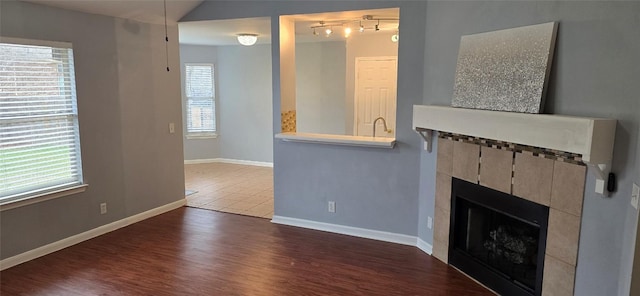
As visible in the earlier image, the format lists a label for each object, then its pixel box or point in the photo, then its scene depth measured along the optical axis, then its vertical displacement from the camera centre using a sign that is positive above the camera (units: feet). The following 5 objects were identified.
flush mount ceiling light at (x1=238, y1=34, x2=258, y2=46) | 18.37 +2.77
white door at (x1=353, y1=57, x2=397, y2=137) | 20.95 +0.51
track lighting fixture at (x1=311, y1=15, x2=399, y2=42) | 15.02 +3.09
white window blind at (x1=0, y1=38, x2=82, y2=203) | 11.19 -0.62
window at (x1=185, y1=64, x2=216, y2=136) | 25.75 +0.12
